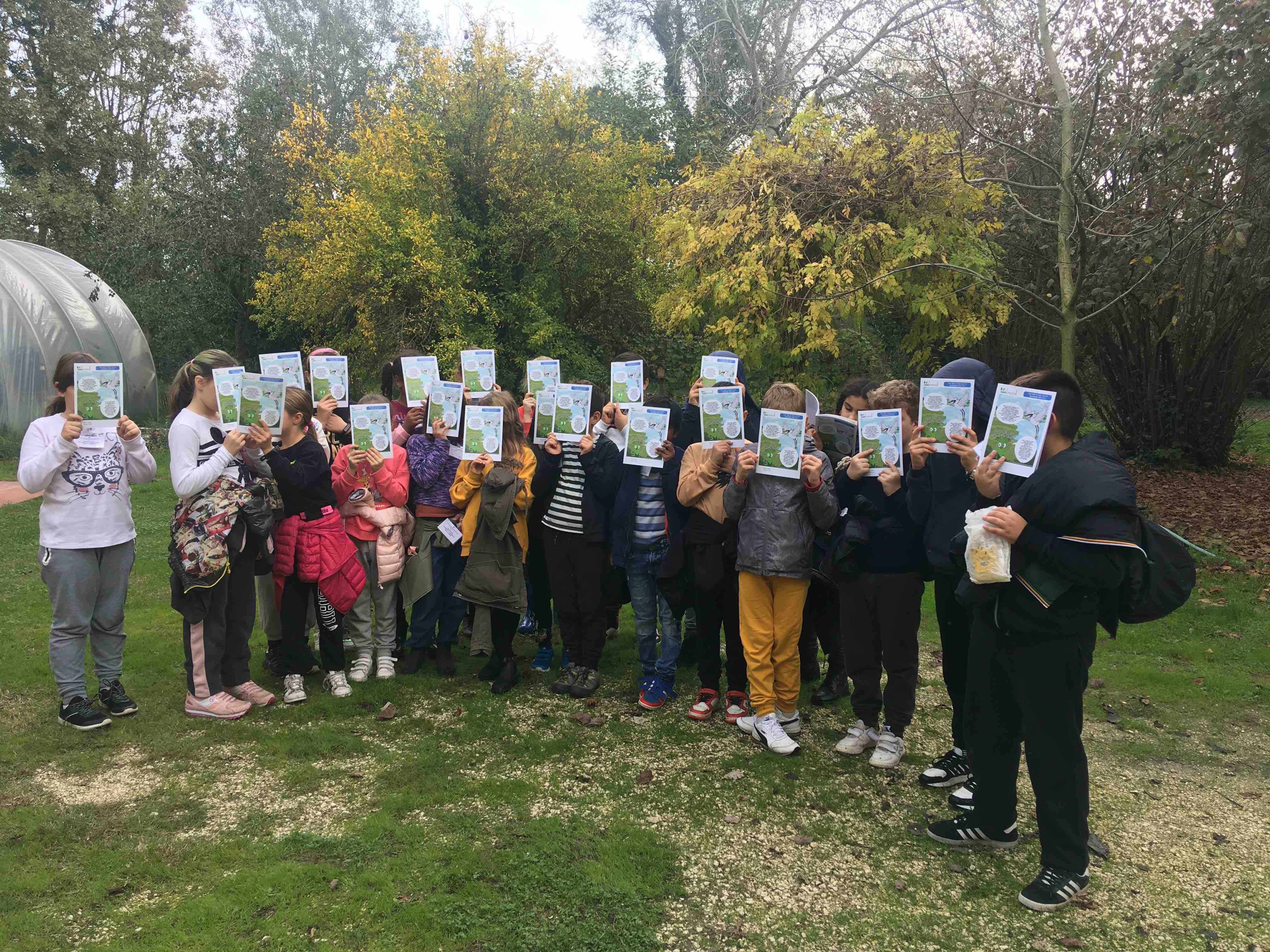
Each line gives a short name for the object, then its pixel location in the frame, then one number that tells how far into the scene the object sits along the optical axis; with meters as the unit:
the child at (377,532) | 5.57
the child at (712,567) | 4.92
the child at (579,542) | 5.43
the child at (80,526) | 4.59
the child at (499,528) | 5.52
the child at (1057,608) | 3.17
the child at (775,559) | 4.62
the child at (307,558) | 5.18
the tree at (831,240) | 10.20
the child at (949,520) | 4.14
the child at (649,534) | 5.38
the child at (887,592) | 4.46
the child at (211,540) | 4.73
